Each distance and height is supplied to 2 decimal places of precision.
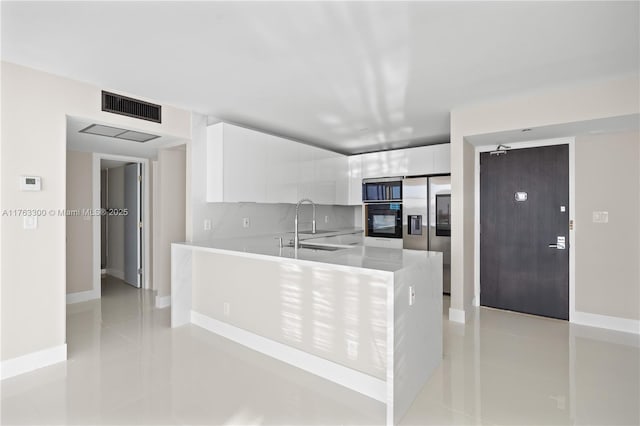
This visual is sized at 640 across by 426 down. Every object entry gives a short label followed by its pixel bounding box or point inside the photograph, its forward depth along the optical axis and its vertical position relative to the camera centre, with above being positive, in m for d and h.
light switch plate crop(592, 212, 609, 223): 3.51 -0.06
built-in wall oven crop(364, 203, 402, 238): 4.97 -0.13
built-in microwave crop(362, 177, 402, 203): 4.98 +0.35
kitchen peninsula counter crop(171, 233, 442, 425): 2.03 -0.77
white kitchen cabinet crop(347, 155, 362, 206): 5.55 +0.53
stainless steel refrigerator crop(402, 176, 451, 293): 4.43 -0.06
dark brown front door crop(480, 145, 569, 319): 3.78 -0.23
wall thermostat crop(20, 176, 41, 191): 2.47 +0.22
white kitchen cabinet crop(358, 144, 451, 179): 4.53 +0.74
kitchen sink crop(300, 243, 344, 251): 3.11 -0.35
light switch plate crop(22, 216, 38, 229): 2.49 -0.08
